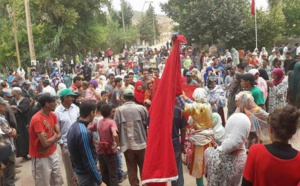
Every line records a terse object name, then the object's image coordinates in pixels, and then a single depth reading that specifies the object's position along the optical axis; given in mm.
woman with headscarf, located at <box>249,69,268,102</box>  6871
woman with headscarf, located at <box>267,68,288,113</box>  6949
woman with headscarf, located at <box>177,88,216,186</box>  4742
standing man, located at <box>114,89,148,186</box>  5066
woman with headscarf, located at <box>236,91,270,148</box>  4461
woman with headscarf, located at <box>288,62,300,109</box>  6781
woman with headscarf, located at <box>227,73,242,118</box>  6596
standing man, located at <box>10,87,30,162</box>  7352
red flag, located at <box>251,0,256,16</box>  23164
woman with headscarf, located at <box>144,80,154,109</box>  8016
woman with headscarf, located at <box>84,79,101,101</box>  7840
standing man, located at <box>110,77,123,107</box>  8039
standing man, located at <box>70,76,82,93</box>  7992
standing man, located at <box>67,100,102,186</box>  3771
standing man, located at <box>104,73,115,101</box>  8992
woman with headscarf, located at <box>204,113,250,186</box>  3291
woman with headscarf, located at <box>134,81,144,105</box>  8234
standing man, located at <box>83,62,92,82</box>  17084
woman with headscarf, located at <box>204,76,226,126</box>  6973
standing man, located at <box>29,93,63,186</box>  4449
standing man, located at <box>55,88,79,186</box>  5281
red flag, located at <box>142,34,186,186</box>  3244
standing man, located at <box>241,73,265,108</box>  5754
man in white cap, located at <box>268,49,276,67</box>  15430
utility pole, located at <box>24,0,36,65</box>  21253
